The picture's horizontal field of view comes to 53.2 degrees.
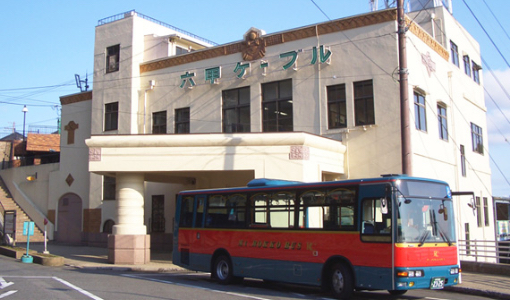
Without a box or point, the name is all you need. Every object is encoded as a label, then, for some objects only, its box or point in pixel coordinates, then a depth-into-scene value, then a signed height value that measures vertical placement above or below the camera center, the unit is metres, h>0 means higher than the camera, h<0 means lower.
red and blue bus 11.07 -0.58
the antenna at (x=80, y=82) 36.25 +9.19
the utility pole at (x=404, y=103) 14.73 +3.12
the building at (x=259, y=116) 20.72 +4.75
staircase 32.62 -0.39
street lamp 52.04 +10.30
